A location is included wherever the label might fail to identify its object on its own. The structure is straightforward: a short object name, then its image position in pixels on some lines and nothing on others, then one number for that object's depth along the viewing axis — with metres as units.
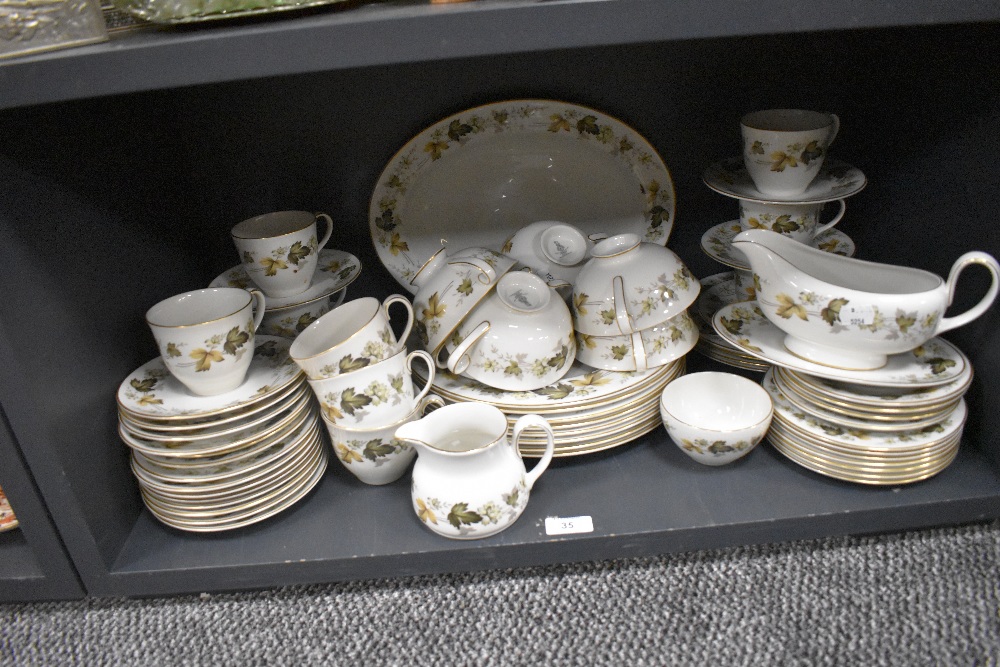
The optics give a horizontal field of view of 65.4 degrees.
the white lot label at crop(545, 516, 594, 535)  0.89
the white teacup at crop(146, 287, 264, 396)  0.86
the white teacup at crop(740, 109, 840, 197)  0.92
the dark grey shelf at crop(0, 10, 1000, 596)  0.68
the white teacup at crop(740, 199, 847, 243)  0.98
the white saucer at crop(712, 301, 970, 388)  0.88
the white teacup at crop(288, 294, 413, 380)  0.88
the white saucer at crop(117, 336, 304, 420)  0.88
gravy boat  0.84
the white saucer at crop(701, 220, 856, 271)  1.03
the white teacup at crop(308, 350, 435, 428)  0.89
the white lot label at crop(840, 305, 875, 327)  0.84
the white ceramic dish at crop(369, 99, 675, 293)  1.11
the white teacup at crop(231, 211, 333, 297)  0.97
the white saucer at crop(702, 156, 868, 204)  0.95
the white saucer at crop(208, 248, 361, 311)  1.01
